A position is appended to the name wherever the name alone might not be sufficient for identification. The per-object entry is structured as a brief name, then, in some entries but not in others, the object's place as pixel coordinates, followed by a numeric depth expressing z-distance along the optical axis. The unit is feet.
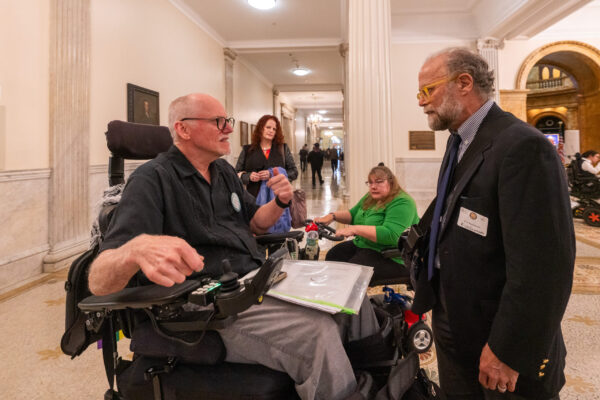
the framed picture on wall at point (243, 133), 37.14
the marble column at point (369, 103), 14.24
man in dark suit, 3.13
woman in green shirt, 7.01
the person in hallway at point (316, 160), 46.26
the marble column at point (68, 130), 13.60
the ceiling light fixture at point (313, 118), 94.11
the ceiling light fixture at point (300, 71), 43.34
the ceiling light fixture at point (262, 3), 24.05
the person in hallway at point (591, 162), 21.01
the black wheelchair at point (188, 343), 3.40
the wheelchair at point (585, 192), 20.78
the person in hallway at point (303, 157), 65.39
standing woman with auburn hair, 13.32
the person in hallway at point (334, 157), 69.15
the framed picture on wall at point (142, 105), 18.99
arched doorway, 32.73
